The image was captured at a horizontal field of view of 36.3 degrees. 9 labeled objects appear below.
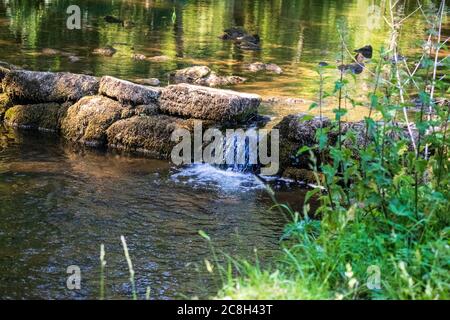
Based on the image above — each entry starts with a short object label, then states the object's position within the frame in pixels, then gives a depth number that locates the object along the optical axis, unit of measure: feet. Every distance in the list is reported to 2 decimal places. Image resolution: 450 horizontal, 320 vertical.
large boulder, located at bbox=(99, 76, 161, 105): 36.42
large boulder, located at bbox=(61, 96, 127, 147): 35.76
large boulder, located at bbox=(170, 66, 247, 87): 47.70
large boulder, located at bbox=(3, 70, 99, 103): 38.22
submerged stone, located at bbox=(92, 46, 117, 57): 55.88
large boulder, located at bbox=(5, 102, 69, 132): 37.76
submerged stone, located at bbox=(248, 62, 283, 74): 53.54
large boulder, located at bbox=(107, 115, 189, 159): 34.27
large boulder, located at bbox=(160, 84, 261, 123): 34.83
